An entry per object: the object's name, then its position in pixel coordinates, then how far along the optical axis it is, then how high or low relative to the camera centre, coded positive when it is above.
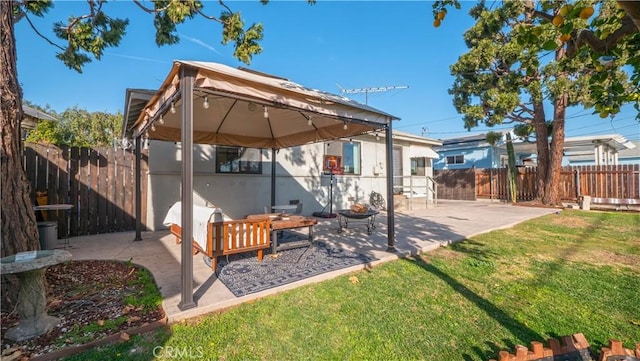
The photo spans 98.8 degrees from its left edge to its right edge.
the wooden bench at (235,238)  4.11 -0.86
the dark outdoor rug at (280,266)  3.70 -1.34
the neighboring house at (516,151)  15.93 +1.97
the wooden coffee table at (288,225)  4.96 -0.80
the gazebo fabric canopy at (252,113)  3.40 +1.31
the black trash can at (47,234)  5.13 -0.92
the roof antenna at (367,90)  19.58 +6.63
